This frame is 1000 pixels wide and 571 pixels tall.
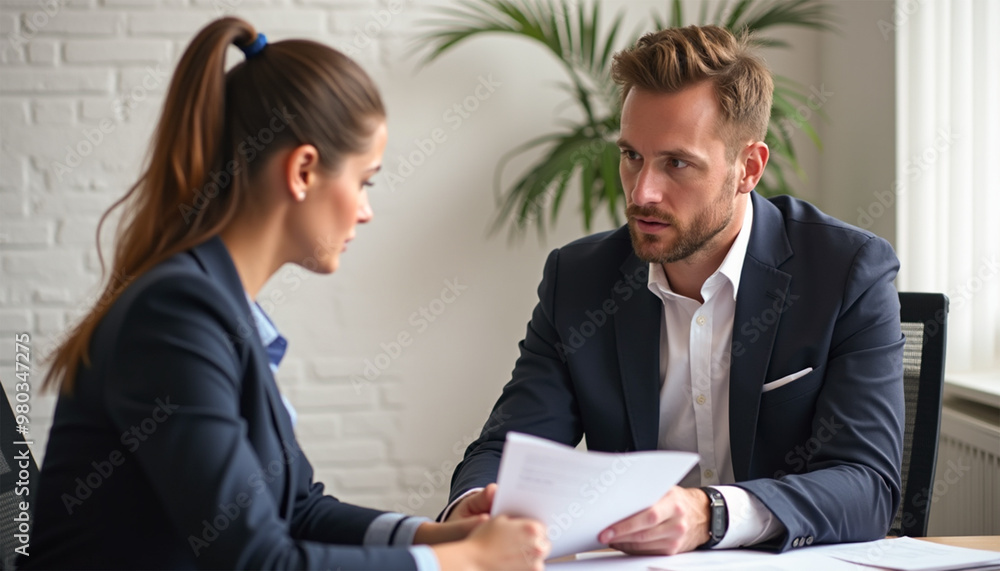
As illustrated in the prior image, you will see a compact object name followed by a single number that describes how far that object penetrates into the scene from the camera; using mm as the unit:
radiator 2049
